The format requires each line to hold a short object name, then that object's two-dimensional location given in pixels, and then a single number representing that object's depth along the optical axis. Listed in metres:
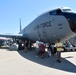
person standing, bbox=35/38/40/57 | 6.64
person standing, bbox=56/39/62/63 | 5.25
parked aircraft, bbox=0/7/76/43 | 5.66
